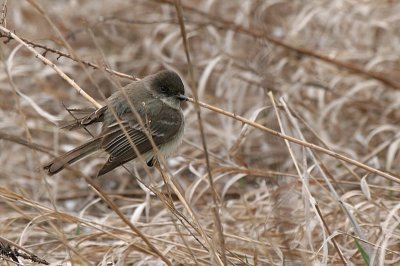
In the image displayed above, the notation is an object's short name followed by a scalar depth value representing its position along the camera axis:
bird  6.74
